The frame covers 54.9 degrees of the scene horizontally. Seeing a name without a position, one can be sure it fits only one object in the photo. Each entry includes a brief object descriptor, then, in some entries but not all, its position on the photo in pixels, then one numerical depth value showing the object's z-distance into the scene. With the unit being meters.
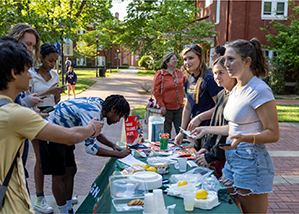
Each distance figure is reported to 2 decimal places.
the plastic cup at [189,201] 2.09
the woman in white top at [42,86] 3.83
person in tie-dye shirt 3.06
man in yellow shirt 1.62
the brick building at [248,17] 18.08
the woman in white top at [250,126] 2.29
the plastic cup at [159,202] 2.03
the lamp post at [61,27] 12.28
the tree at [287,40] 17.19
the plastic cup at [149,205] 2.00
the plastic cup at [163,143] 3.72
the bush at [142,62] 41.27
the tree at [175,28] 15.48
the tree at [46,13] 9.46
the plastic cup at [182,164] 2.90
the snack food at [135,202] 2.17
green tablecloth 2.16
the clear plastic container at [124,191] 2.25
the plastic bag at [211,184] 2.43
